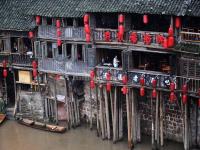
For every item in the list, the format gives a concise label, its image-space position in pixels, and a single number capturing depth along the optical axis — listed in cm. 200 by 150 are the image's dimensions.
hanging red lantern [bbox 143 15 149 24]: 3915
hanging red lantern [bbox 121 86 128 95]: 4219
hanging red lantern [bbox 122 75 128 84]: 4206
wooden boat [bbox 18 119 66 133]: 4791
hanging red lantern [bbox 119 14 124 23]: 4025
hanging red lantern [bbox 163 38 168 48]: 3856
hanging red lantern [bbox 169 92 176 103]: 3997
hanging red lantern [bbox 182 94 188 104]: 3934
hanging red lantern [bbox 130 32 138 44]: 4050
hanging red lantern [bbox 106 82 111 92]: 4303
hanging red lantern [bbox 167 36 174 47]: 3819
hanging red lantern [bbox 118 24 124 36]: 4047
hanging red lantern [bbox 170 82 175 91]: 3981
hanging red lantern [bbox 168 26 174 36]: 3803
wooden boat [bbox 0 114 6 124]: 5091
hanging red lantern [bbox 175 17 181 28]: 3781
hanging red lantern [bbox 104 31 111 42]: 4172
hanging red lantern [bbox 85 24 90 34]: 4225
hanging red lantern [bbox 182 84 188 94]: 3925
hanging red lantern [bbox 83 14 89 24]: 4203
